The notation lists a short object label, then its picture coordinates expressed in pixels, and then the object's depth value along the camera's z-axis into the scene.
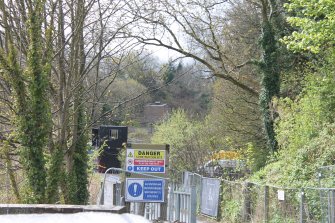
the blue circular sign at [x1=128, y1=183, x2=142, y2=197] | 16.30
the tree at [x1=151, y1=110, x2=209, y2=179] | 34.22
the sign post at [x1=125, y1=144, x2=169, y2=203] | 17.11
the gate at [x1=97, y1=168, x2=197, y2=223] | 15.76
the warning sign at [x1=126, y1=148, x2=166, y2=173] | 17.14
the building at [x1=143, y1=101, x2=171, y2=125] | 64.38
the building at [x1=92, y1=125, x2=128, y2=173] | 24.86
